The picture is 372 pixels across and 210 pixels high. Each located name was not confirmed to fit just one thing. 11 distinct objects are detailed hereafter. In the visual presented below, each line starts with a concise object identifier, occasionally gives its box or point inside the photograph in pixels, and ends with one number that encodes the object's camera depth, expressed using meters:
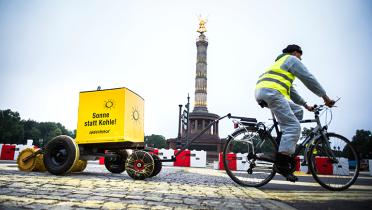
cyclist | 4.01
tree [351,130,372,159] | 71.03
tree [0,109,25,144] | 72.88
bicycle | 4.29
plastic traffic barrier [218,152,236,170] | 14.32
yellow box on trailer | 5.40
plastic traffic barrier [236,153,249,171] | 13.18
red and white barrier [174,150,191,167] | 16.58
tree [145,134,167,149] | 128.93
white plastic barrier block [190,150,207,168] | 17.09
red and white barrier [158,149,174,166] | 17.07
